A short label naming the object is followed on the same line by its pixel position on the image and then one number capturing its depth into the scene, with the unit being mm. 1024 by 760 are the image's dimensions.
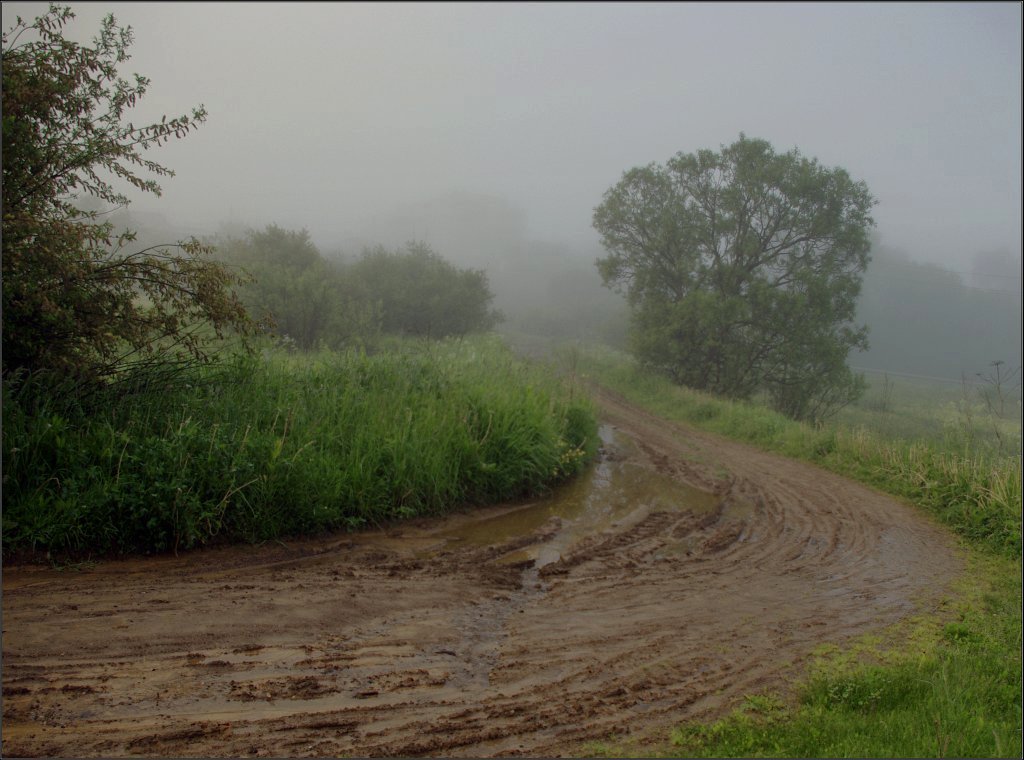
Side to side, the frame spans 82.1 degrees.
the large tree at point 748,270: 19328
